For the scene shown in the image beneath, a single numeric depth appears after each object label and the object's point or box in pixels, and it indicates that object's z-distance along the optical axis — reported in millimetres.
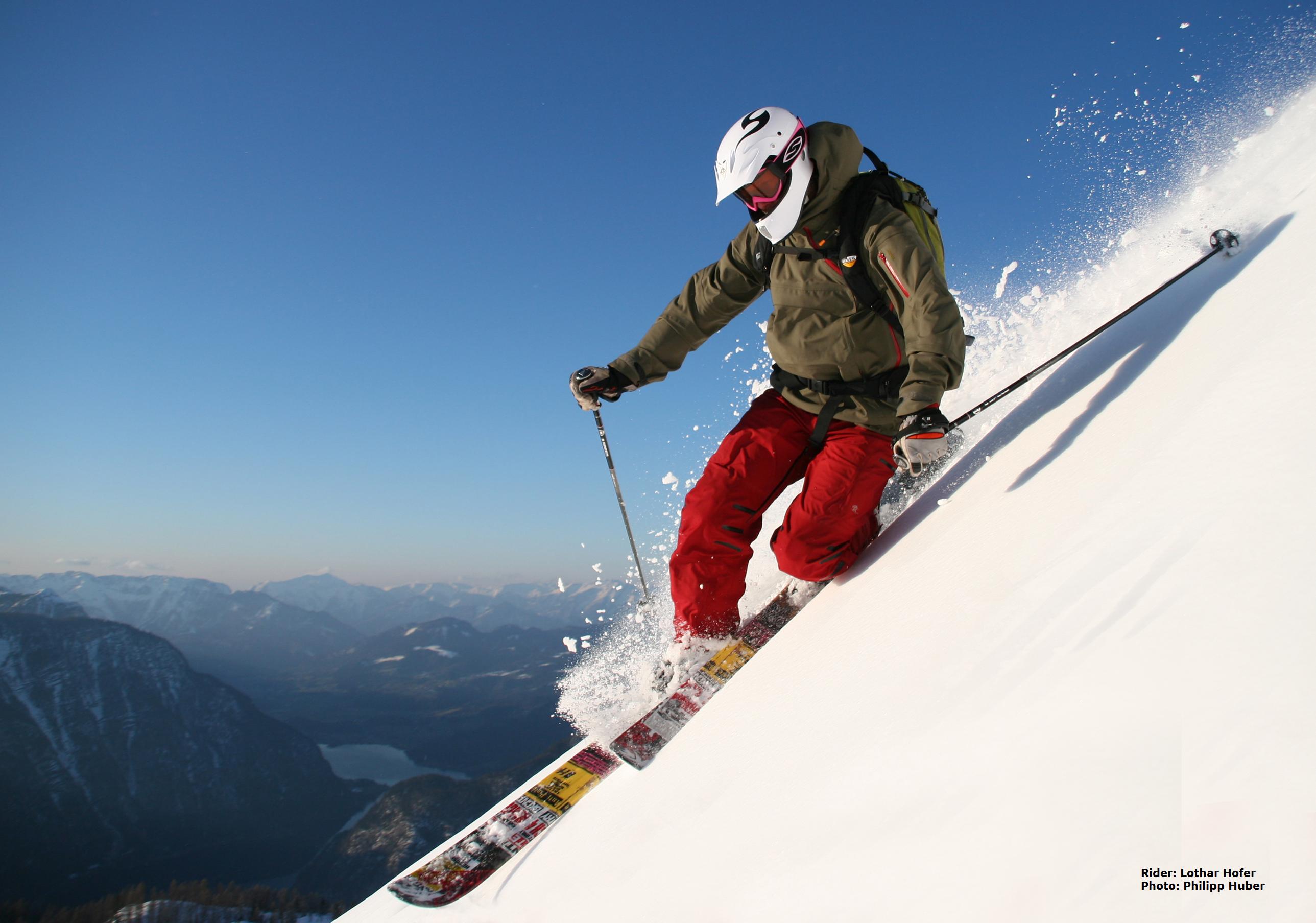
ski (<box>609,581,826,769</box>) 2986
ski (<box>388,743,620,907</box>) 2574
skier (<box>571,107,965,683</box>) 3182
